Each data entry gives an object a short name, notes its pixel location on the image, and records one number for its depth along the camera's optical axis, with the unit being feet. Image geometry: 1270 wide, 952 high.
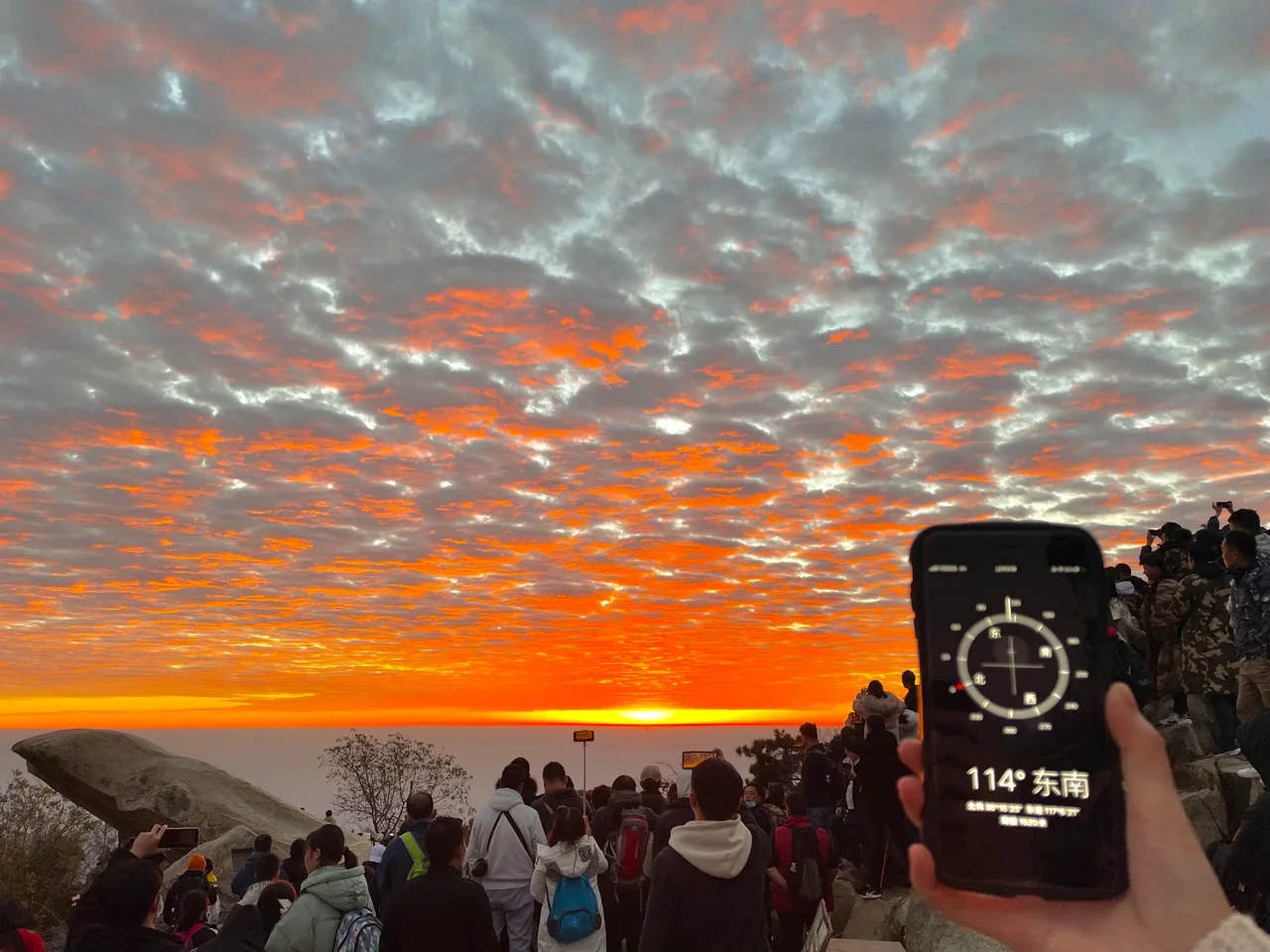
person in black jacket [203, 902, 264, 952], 18.53
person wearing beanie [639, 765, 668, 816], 36.32
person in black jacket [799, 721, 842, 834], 40.73
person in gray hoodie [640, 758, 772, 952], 15.72
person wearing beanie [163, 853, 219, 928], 31.24
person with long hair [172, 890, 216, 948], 25.13
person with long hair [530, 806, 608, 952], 26.02
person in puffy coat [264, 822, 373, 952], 21.40
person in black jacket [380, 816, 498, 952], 20.29
